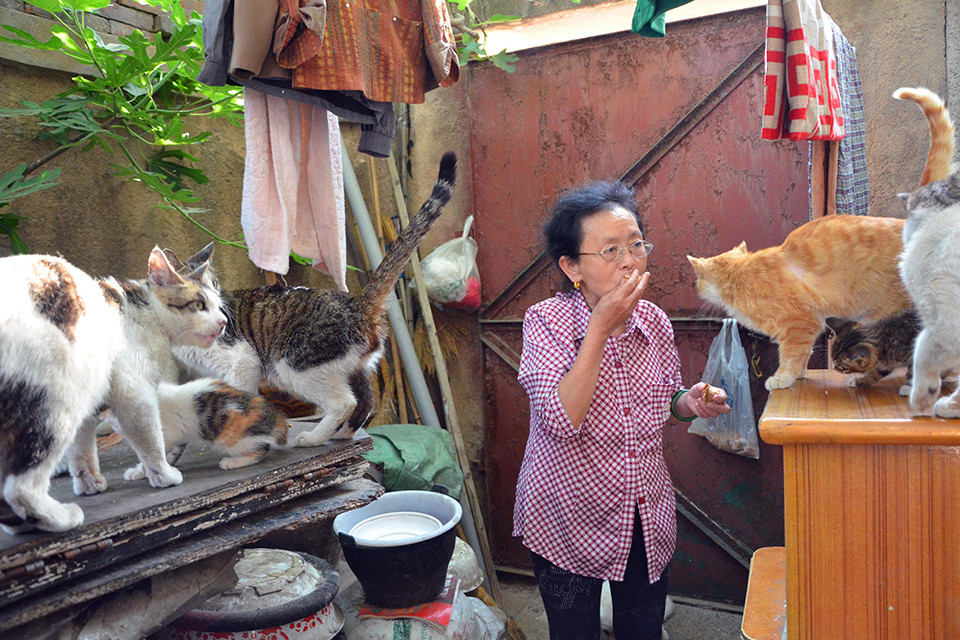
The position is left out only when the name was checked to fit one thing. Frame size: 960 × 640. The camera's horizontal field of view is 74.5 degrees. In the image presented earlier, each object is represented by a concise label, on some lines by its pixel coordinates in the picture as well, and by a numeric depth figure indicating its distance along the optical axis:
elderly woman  1.82
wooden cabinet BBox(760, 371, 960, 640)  1.07
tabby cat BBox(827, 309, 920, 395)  1.63
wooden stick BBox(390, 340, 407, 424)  3.72
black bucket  2.25
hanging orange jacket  1.77
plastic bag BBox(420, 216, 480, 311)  3.75
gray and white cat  1.21
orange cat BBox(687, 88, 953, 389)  1.79
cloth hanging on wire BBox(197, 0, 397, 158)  1.69
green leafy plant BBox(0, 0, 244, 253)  1.94
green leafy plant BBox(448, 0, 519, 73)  3.30
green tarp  2.98
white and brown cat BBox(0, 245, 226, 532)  1.18
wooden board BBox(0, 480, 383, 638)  1.15
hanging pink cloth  1.94
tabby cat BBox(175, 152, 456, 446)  2.01
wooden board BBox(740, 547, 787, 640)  1.33
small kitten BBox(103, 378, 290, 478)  1.74
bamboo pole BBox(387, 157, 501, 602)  3.67
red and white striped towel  1.78
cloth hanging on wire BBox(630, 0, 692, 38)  1.90
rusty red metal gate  3.32
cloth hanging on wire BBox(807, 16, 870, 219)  2.10
